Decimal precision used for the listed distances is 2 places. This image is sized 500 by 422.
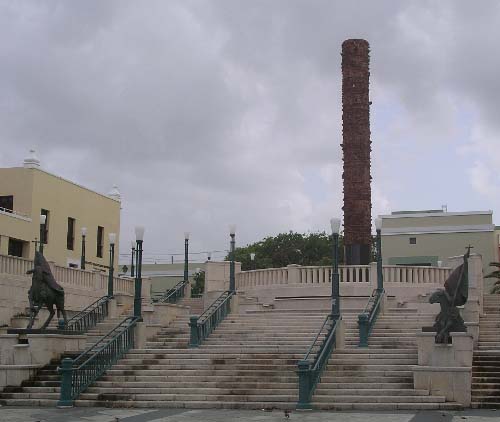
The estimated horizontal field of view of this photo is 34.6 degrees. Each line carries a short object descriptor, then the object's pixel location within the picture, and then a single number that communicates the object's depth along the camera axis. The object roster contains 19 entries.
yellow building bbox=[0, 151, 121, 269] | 48.62
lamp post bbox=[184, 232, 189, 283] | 38.71
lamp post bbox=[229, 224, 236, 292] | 32.33
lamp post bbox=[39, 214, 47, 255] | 29.35
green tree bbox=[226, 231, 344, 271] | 77.88
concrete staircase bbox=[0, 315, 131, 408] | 21.81
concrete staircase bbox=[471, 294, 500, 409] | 19.84
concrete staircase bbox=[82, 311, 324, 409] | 20.92
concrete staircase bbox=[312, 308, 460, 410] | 19.77
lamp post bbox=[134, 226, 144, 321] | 26.67
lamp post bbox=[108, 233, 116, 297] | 33.69
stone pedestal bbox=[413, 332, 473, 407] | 19.92
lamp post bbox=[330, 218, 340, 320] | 25.20
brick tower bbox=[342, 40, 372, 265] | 38.62
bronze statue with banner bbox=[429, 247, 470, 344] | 20.92
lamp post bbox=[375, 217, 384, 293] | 28.73
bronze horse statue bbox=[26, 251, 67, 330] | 25.34
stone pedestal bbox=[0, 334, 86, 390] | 23.19
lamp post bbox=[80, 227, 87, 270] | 39.19
